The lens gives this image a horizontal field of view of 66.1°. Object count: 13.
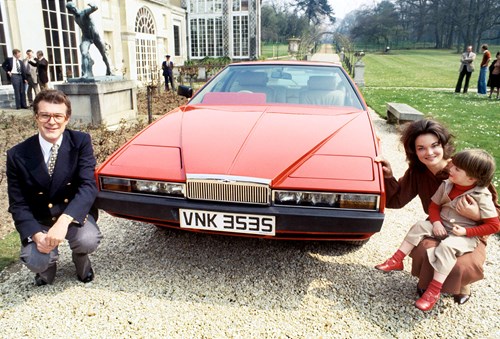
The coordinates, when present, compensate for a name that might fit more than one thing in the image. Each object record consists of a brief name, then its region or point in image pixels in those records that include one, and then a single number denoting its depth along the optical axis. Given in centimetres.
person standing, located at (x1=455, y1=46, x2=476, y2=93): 1353
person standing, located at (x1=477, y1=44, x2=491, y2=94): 1336
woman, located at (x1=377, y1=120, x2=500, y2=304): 232
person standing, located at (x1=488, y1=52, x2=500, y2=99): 1243
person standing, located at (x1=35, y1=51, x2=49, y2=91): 1084
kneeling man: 241
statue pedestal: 799
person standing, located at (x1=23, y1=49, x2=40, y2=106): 1048
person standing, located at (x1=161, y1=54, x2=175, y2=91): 1594
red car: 232
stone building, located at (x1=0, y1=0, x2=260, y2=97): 1141
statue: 792
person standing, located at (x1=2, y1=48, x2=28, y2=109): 1032
